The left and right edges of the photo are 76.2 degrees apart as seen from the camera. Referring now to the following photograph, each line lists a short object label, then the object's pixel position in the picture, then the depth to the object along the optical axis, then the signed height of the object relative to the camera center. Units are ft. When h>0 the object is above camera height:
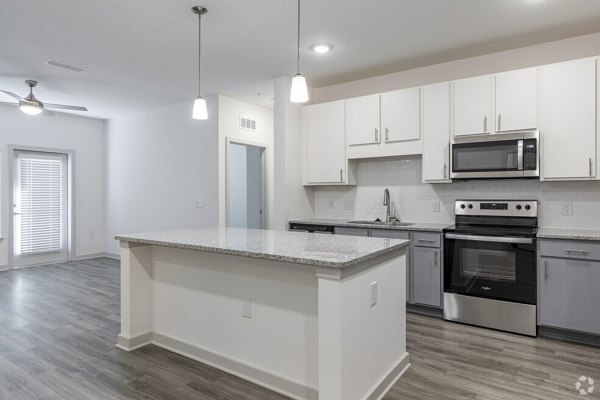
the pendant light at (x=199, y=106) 9.57 +2.31
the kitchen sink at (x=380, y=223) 13.16 -0.90
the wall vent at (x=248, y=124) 18.54 +3.67
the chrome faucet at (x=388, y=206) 14.17 -0.29
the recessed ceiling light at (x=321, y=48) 11.93 +4.77
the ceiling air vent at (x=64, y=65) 13.38 +4.77
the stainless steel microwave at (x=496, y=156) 11.03 +1.28
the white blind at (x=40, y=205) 20.33 -0.36
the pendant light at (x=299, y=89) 8.18 +2.34
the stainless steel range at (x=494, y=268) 10.50 -2.01
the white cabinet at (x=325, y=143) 14.74 +2.19
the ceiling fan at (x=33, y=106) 14.82 +3.68
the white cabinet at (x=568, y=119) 10.41 +2.22
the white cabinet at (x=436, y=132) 12.49 +2.19
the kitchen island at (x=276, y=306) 6.27 -2.25
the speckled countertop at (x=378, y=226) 12.00 -0.91
